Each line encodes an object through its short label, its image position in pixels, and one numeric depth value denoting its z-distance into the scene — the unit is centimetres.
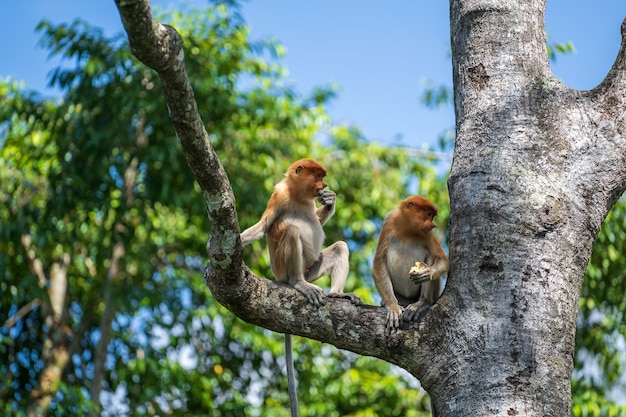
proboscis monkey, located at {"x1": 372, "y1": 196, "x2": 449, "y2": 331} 821
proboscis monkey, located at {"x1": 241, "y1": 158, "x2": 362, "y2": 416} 880
